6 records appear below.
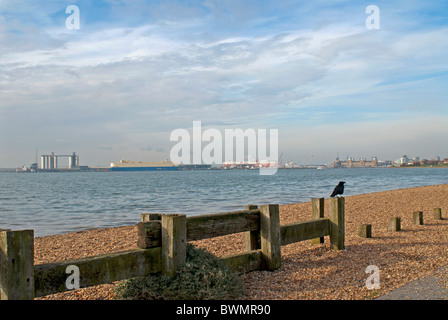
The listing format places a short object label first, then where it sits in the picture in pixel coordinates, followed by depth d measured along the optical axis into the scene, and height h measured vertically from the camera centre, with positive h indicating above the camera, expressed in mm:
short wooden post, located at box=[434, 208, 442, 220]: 13016 -1821
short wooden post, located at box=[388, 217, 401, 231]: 10820 -1786
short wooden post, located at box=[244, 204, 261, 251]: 6739 -1349
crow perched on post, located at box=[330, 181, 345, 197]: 11188 -844
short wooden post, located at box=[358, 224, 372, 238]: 9812 -1788
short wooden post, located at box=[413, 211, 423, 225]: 11961 -1808
